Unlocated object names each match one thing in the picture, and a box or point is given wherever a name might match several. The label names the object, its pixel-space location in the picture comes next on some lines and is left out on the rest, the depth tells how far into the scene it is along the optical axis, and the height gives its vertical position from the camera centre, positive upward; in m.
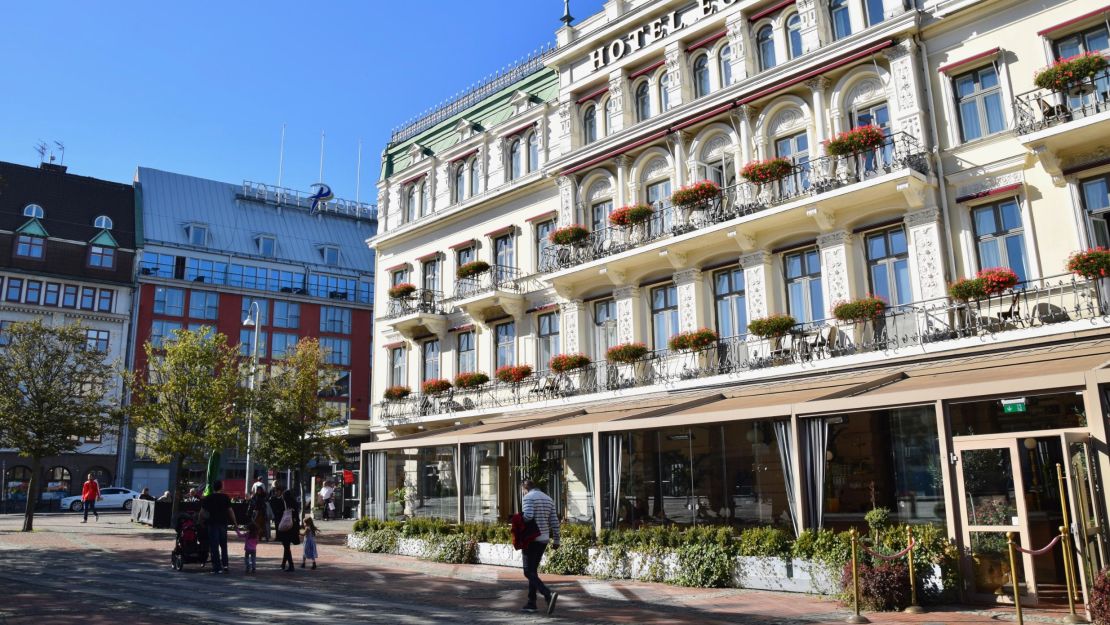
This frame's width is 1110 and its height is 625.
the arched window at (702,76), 22.66 +10.92
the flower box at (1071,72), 15.32 +7.37
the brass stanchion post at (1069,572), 10.01 -0.98
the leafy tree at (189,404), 26.83 +3.26
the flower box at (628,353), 22.08 +3.68
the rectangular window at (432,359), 29.59 +4.88
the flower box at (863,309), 17.69 +3.73
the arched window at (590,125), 25.34 +10.89
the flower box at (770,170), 19.42 +7.22
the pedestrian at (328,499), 34.12 +0.24
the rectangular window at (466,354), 28.05 +4.79
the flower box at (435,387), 27.75 +3.69
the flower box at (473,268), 27.14 +7.23
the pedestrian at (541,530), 11.58 -0.43
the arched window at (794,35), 20.69 +10.88
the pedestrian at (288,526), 16.69 -0.38
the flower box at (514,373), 25.23 +3.69
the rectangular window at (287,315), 64.81 +14.22
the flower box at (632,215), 22.36 +7.25
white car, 45.94 +0.62
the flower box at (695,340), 20.59 +3.70
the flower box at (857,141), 17.94 +7.23
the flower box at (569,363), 23.69 +3.71
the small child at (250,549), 16.34 -0.80
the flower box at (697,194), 20.86 +7.23
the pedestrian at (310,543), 17.11 -0.73
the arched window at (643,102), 24.06 +10.92
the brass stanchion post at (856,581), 10.32 -1.07
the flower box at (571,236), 23.95 +7.22
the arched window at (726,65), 22.08 +10.88
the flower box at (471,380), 26.66 +3.73
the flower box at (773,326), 19.03 +3.69
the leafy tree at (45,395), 25.39 +3.45
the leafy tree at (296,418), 30.91 +3.16
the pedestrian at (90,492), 31.81 +0.67
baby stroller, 16.92 -0.71
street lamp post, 29.64 +3.13
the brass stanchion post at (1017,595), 9.20 -1.12
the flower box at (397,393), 29.27 +3.70
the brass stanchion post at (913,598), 11.05 -1.35
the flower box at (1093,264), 14.70 +3.78
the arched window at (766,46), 21.22 +10.93
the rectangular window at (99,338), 56.08 +11.06
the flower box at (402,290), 29.33 +7.15
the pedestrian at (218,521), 16.42 -0.25
